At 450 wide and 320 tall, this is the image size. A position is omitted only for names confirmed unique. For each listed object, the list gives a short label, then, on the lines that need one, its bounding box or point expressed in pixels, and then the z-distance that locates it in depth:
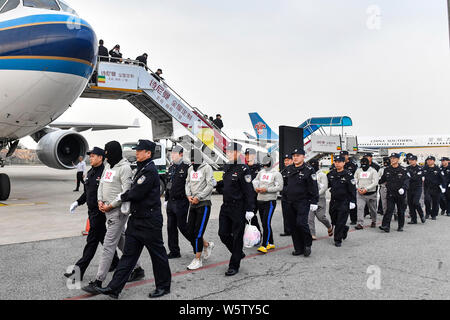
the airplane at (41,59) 7.45
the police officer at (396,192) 8.15
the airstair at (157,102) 13.89
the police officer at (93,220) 4.27
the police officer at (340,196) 6.72
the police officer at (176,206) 5.43
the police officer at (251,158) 6.17
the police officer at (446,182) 11.56
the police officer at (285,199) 6.20
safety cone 6.87
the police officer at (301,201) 5.77
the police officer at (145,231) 3.78
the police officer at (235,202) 4.94
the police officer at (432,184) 10.58
